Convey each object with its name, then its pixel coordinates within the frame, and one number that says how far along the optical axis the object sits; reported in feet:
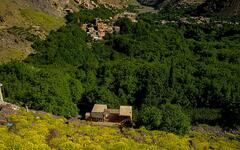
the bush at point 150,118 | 204.57
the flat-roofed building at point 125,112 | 243.81
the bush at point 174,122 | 203.49
